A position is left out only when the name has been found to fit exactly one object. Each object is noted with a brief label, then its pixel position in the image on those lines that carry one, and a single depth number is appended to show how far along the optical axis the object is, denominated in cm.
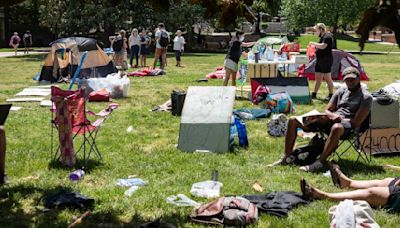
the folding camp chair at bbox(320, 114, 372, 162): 684
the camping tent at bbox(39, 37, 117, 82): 1672
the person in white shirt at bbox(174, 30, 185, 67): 2220
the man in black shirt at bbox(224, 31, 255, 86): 1277
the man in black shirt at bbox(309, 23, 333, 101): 1168
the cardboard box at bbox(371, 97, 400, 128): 747
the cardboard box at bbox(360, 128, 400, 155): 737
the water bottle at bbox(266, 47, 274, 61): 1365
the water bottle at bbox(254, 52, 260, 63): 1321
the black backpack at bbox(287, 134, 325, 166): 688
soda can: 622
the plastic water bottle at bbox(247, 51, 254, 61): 1370
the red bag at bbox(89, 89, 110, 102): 1216
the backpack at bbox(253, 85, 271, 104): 1112
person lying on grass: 524
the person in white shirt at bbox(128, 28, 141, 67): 2116
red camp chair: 668
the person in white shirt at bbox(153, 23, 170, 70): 1965
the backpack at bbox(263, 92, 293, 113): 1041
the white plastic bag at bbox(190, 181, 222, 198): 569
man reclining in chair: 665
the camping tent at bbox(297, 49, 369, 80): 1605
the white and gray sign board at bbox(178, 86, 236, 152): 752
